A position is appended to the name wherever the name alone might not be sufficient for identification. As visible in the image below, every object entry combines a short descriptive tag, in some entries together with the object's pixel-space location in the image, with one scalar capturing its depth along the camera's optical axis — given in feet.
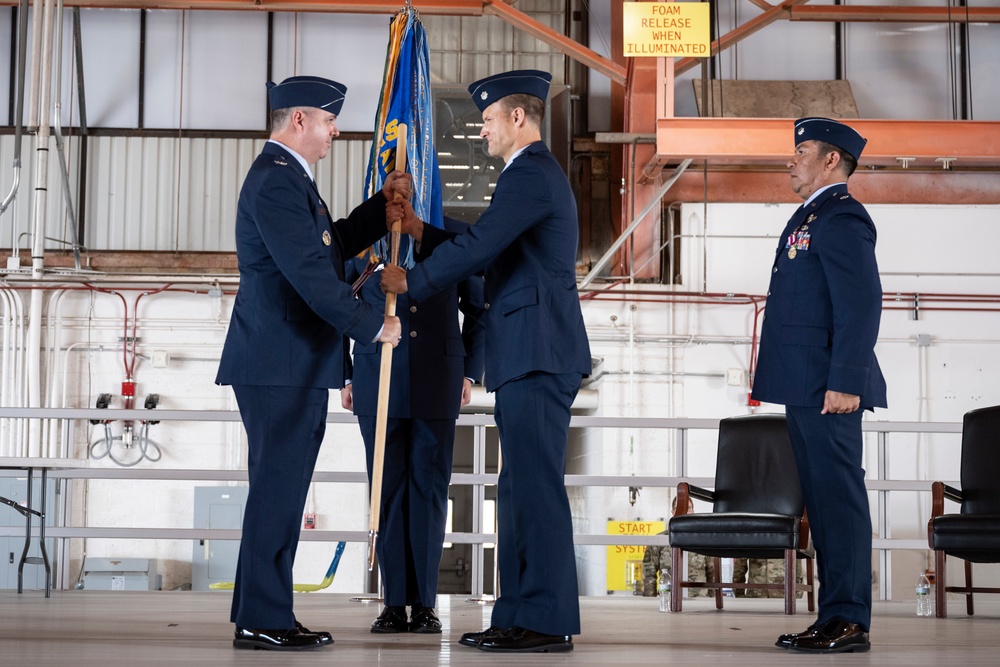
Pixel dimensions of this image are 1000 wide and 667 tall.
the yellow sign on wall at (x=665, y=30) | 27.96
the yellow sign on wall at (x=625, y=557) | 34.04
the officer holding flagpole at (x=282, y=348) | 10.03
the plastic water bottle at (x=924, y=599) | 16.28
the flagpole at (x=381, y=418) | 10.89
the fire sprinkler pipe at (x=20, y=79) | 29.38
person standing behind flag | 12.16
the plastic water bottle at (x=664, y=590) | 17.24
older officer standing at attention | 10.73
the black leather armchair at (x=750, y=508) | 16.11
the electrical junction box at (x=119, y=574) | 33.71
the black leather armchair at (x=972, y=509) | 15.35
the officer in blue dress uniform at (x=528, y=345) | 10.05
